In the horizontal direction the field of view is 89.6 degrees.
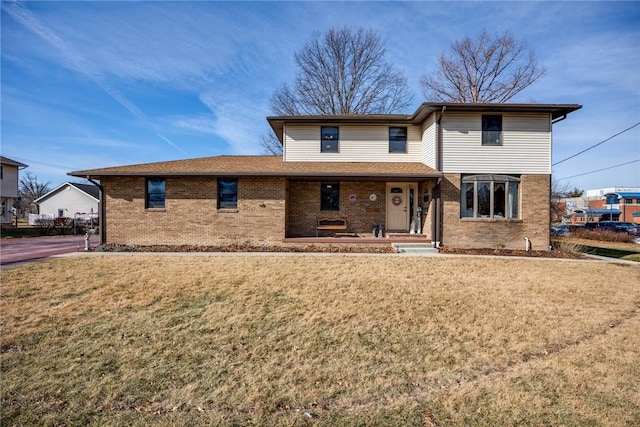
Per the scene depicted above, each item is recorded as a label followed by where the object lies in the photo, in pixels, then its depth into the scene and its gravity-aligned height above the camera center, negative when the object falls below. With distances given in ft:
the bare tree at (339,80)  85.92 +34.82
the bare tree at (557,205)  118.97 +2.03
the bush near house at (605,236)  74.02 -6.00
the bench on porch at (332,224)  46.34 -2.10
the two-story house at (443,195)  43.06 +1.94
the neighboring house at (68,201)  124.36 +3.09
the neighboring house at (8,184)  86.22 +6.80
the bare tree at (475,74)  81.41 +36.16
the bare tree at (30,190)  164.64 +10.38
